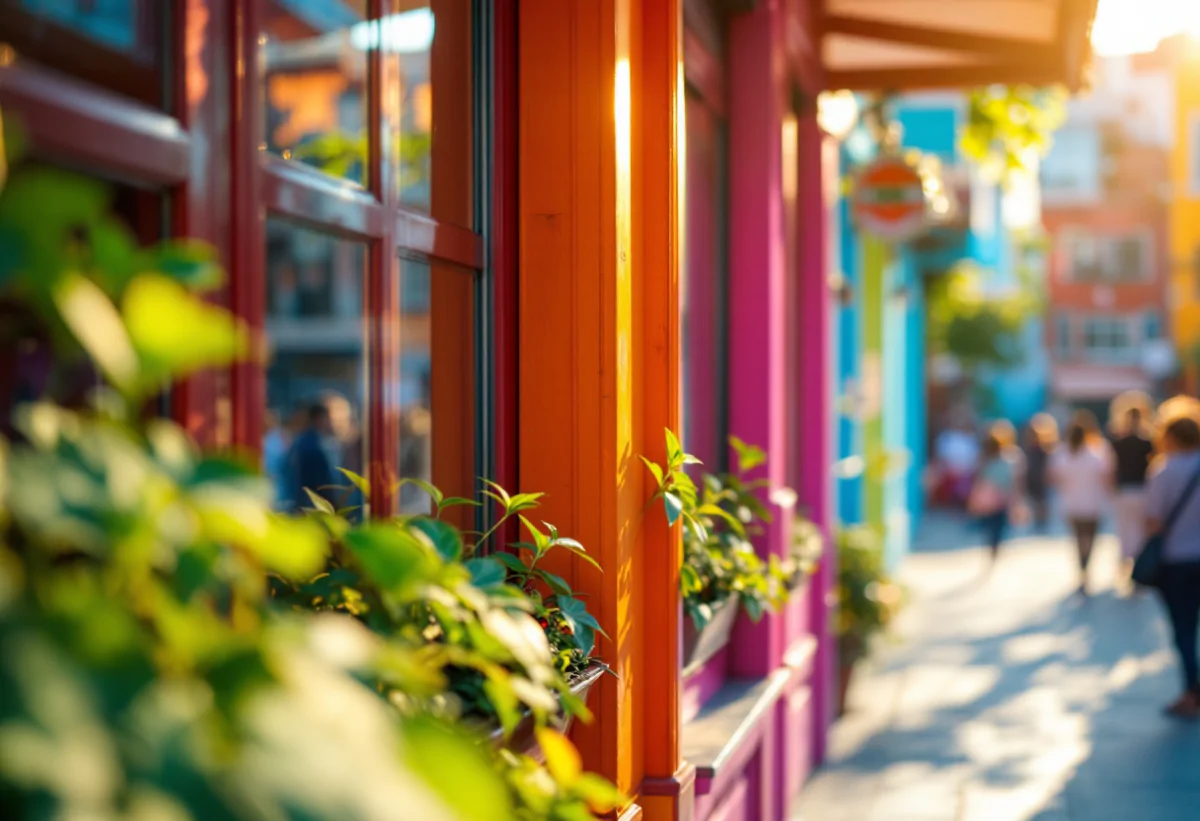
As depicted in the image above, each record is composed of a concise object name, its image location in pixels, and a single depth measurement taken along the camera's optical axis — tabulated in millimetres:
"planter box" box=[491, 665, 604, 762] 2131
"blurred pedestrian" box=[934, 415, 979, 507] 21734
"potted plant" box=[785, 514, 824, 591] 5225
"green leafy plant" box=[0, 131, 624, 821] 681
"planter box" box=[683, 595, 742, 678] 3762
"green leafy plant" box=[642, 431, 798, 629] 3386
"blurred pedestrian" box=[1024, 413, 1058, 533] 18153
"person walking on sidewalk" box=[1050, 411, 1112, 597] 12070
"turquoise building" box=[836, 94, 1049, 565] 9789
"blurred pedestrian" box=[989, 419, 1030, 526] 13906
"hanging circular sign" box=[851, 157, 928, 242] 7578
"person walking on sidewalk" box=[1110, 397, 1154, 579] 11047
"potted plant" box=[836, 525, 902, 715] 7270
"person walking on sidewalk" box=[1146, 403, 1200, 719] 7199
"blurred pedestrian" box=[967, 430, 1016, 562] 13500
